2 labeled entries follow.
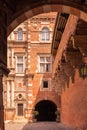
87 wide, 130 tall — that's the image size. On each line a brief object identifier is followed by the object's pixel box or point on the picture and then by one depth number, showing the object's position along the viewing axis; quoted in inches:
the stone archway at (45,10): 383.2
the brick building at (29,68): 1393.9
